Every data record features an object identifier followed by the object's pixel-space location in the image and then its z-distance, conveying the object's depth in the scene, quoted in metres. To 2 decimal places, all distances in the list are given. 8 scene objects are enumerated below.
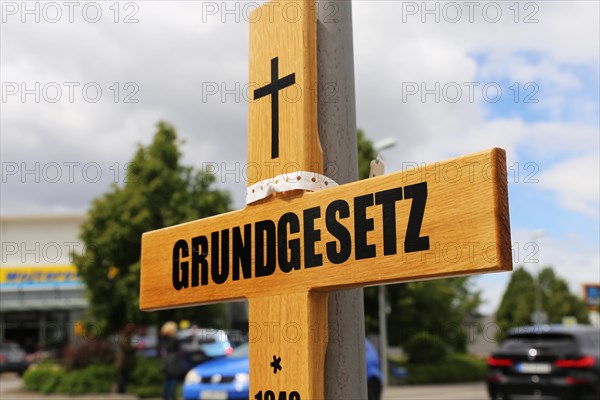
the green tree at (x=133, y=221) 20.27
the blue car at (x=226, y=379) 9.57
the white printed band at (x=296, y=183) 1.86
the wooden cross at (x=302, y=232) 1.52
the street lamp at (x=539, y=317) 29.84
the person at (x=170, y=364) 11.86
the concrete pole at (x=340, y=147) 1.79
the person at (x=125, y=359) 19.02
